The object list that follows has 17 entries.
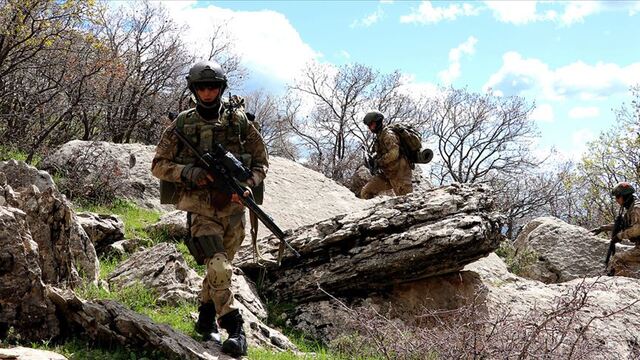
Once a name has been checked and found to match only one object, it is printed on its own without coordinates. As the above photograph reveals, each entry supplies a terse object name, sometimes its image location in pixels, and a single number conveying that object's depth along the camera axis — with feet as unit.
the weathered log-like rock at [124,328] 14.02
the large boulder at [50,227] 17.03
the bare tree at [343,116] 111.45
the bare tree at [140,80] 52.13
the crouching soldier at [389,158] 33.96
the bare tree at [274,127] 117.19
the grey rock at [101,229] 23.30
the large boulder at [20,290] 14.28
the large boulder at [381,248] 23.08
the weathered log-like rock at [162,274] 19.48
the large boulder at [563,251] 39.91
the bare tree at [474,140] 109.29
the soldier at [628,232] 36.40
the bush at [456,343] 15.21
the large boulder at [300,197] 34.22
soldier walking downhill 15.30
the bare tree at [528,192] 101.91
